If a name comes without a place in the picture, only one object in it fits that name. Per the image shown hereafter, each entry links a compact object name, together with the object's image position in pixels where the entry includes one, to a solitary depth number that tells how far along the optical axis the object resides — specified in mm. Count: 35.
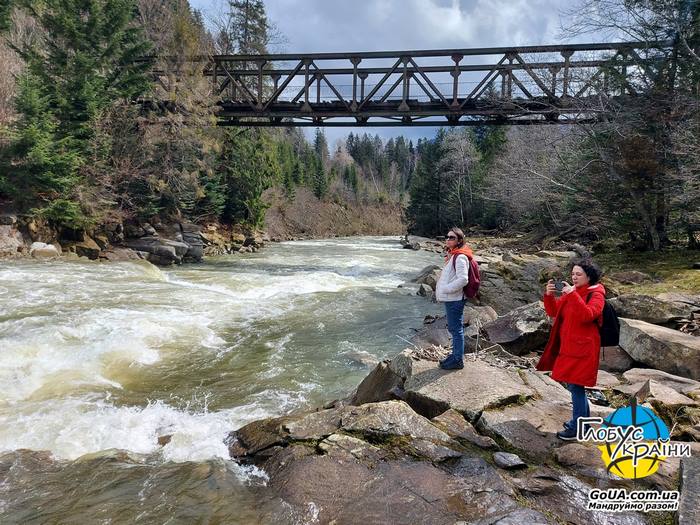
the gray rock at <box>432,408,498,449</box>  4059
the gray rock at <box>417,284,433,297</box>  14711
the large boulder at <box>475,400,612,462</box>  3959
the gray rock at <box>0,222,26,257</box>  16016
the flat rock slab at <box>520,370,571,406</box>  4884
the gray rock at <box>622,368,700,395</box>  4929
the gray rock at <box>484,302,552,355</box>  7426
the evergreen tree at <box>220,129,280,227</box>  30625
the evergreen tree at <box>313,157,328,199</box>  69812
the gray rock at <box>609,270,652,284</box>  10852
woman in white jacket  5266
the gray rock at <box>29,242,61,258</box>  16728
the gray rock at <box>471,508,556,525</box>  3002
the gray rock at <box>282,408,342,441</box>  4449
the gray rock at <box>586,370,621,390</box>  5238
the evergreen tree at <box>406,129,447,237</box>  49438
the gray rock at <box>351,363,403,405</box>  5594
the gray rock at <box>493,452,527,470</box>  3682
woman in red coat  3889
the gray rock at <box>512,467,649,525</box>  3043
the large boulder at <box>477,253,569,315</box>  12594
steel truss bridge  16812
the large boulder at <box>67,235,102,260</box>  18516
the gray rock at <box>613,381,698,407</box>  4359
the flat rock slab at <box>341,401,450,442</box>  4246
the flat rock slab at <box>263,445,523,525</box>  3281
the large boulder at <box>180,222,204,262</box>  22703
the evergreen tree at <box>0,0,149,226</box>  16938
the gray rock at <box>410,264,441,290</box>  15562
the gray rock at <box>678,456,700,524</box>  2823
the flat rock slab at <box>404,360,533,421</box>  4676
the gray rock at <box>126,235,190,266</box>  20797
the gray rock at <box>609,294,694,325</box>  7188
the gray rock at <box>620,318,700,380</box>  5625
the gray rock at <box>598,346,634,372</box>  6281
